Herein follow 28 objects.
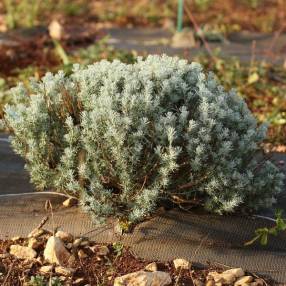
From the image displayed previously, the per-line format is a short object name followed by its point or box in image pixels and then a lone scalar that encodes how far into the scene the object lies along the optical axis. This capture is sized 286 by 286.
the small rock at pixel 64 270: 3.43
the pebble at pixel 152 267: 3.48
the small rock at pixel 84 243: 3.66
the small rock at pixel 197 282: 3.39
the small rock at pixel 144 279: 3.30
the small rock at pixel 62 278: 3.39
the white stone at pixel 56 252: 3.51
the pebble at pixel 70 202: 3.95
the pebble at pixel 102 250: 3.59
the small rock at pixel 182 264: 3.50
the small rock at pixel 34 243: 3.62
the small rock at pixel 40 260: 3.54
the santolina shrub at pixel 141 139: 3.49
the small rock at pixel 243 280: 3.41
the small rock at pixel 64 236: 3.68
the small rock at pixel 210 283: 3.39
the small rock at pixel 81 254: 3.57
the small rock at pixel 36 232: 3.72
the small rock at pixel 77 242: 3.63
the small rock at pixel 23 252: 3.57
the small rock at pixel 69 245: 3.63
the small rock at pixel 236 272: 3.45
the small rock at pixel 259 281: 3.43
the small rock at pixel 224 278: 3.42
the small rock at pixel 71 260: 3.54
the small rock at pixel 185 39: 8.27
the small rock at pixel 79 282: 3.38
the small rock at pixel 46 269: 3.46
